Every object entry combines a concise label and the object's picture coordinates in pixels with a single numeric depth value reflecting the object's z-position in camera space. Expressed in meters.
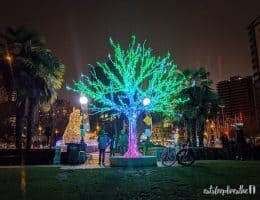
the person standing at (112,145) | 12.40
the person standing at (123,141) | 11.75
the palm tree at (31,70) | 14.21
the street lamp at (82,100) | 13.42
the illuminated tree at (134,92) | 10.54
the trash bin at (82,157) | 11.77
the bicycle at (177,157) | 9.60
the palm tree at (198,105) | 18.75
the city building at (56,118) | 31.66
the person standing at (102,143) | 10.66
